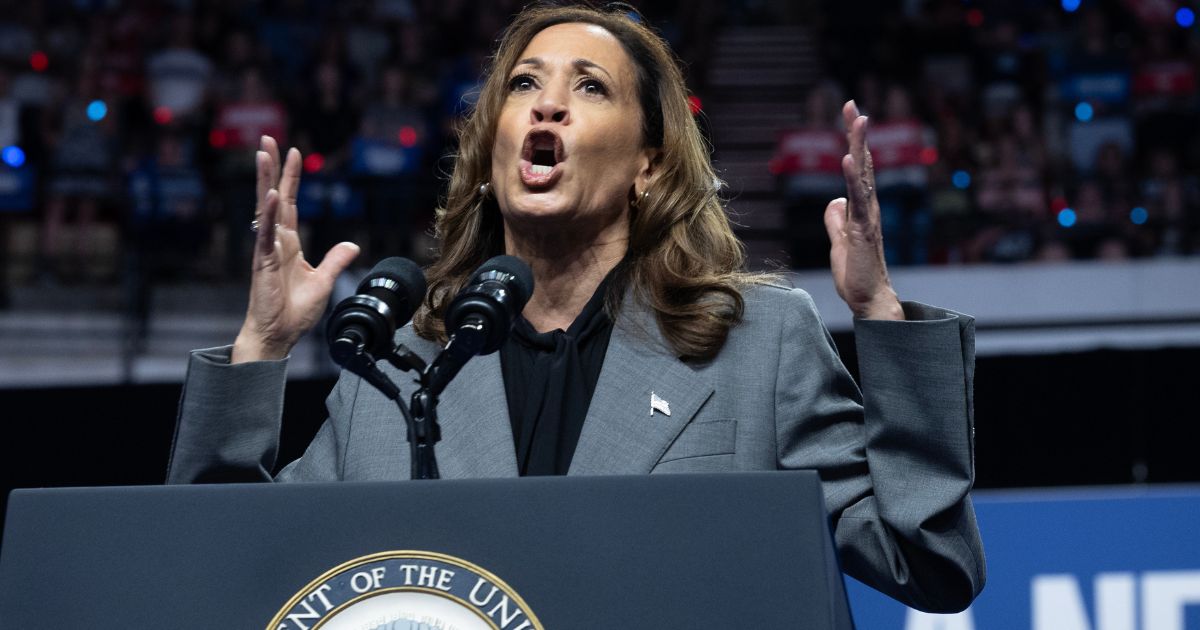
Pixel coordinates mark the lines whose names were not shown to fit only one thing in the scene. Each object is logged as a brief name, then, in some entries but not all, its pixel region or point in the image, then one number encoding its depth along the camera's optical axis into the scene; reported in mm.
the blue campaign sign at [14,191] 14305
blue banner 6504
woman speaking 3318
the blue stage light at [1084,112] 15289
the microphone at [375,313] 2924
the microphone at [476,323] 2887
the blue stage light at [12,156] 14578
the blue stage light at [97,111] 15219
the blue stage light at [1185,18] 16625
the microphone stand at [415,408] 2900
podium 2467
